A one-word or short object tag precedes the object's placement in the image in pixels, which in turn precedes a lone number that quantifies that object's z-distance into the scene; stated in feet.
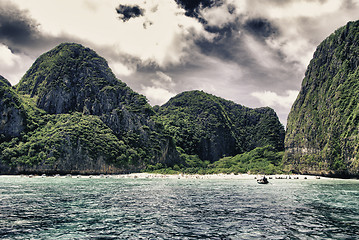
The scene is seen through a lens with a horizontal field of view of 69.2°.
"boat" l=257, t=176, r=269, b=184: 260.36
